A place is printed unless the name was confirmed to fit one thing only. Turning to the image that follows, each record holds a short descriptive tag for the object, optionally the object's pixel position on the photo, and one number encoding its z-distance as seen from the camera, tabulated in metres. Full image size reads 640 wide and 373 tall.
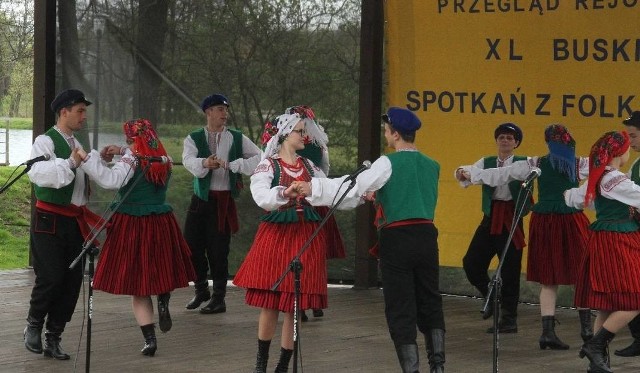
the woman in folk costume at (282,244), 9.35
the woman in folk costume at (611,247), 9.97
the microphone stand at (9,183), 9.33
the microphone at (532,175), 9.39
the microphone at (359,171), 8.43
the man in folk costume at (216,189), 13.34
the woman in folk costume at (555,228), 11.43
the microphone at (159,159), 10.67
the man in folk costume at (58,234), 10.56
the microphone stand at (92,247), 9.22
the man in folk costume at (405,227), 8.71
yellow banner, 12.66
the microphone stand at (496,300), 8.45
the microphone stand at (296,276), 8.26
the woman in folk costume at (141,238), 10.74
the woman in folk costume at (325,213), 11.97
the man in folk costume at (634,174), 10.61
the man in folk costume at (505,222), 12.23
